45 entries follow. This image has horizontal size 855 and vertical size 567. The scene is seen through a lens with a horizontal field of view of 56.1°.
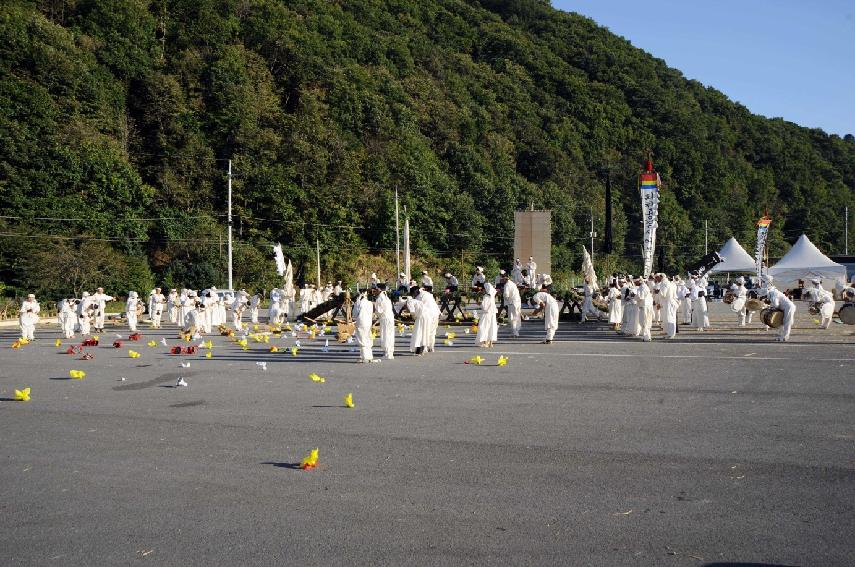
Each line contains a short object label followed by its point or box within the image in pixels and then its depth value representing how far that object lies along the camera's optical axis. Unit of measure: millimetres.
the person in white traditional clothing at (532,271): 30862
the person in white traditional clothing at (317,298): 35688
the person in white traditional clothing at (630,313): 22773
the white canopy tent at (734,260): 44688
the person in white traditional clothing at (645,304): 21438
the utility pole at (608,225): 31370
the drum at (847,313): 21267
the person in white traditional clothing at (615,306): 26203
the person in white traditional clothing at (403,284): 27566
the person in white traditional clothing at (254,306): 30792
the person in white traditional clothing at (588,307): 29844
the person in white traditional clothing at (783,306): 20141
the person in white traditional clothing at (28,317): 24672
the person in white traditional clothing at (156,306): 29969
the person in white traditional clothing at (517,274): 30875
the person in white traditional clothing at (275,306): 30952
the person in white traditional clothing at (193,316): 24766
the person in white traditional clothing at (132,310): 27828
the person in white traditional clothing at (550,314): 20906
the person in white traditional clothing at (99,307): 27500
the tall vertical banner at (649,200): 29734
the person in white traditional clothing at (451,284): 29866
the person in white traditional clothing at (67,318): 26105
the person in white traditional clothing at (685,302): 26688
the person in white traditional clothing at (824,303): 23906
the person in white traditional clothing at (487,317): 19969
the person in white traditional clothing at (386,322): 17500
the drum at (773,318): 20531
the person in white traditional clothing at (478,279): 27034
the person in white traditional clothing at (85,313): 26594
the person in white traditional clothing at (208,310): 27016
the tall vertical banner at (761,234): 45938
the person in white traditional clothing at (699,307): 25000
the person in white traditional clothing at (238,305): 28969
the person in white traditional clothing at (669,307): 22047
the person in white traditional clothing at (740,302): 26047
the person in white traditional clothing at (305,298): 34875
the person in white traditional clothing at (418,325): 18172
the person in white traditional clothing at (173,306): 31438
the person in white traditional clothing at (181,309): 28377
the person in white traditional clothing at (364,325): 16688
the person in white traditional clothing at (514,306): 23172
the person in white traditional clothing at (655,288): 23702
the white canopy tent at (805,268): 37312
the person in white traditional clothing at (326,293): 35875
